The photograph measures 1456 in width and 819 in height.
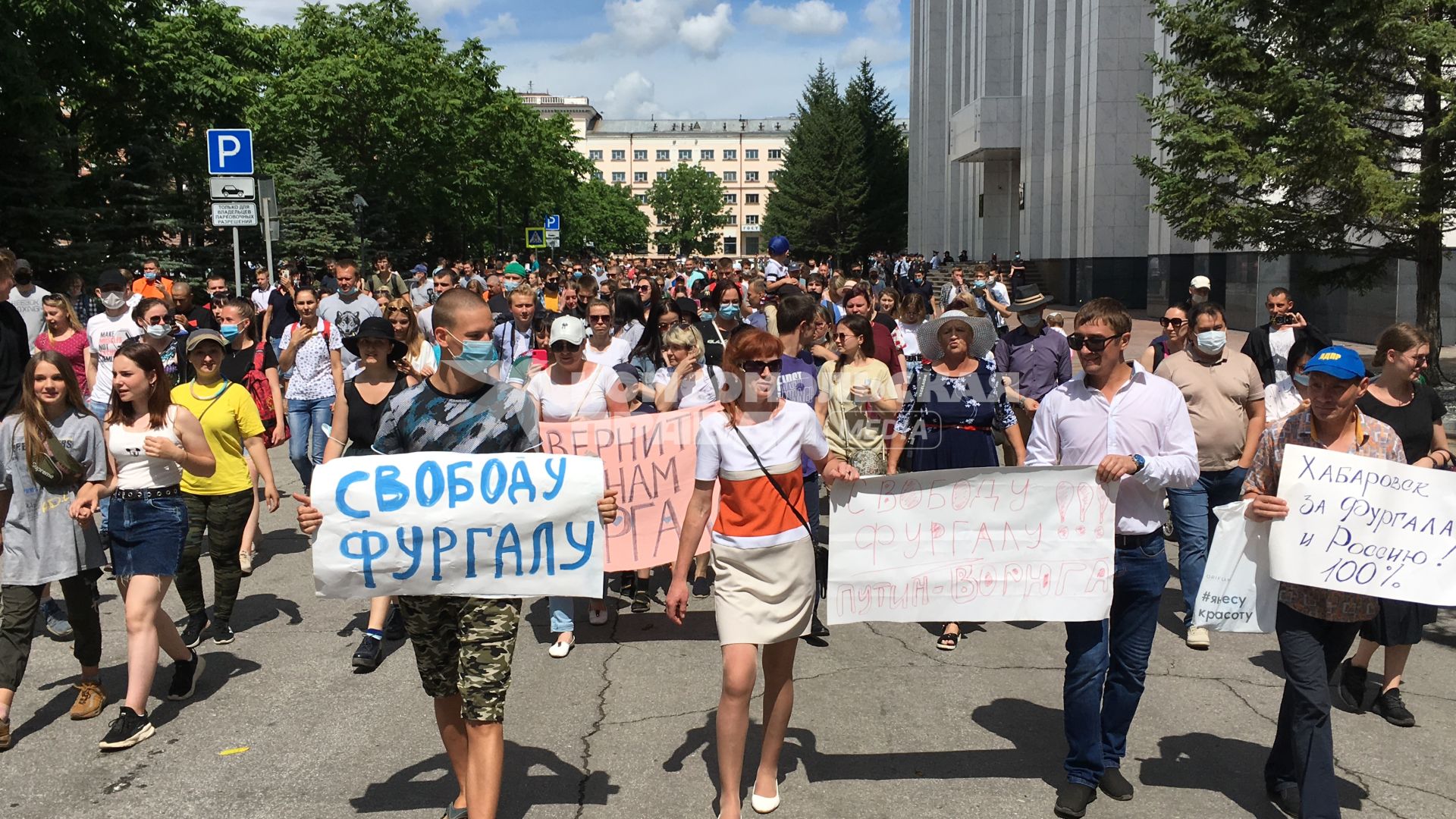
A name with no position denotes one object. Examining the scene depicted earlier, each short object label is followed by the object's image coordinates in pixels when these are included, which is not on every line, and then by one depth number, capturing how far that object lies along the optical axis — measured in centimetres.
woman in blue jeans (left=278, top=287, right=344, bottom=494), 956
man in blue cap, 434
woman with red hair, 450
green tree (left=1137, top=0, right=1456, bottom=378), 1502
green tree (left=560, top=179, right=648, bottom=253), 9450
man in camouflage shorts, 423
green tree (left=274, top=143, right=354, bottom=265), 4112
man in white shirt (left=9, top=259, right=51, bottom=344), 1066
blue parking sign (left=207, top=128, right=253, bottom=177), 1404
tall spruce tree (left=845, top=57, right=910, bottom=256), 7475
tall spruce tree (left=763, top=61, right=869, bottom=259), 7244
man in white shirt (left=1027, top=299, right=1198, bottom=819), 467
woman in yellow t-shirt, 681
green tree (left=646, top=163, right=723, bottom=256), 14888
